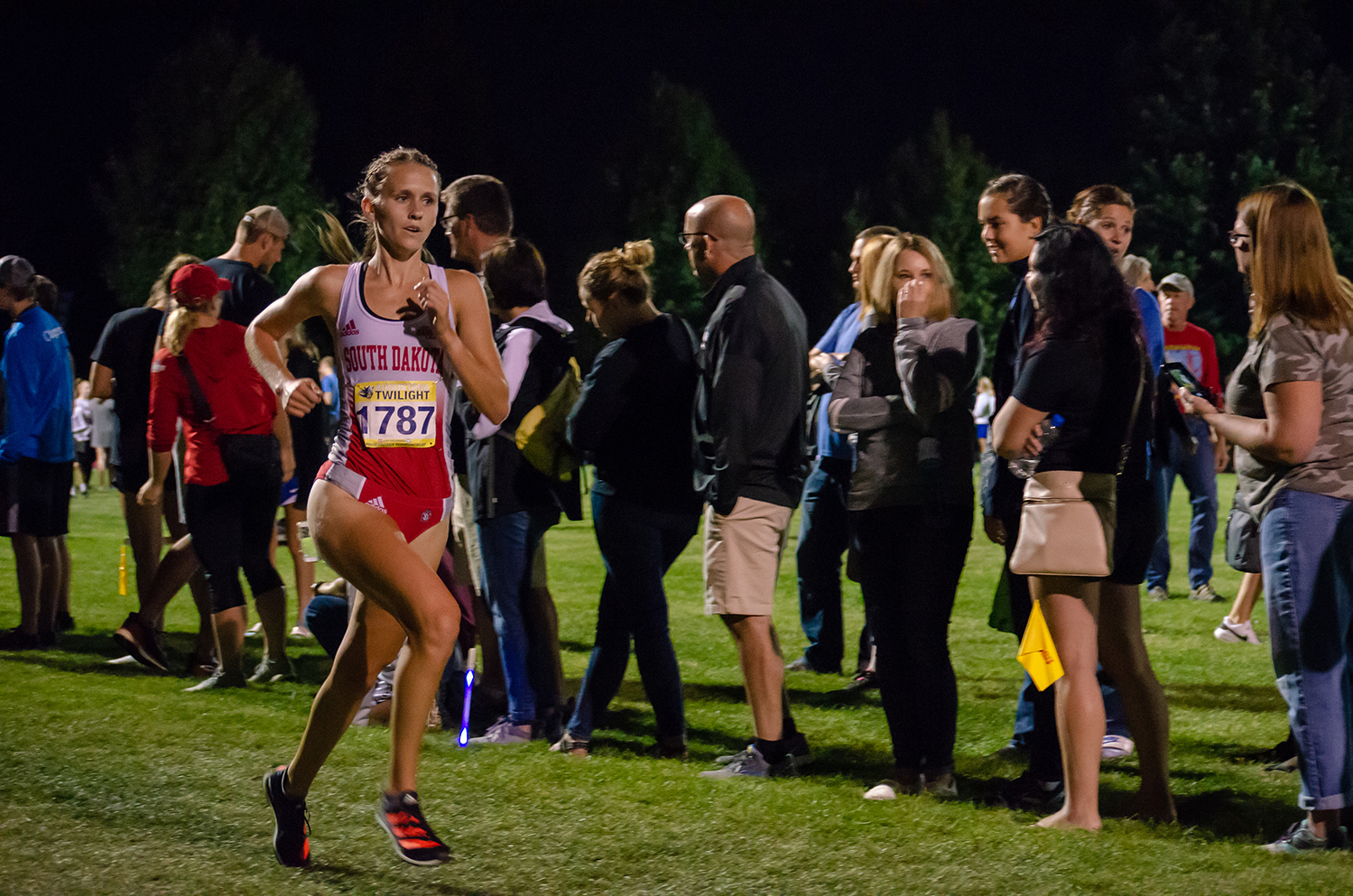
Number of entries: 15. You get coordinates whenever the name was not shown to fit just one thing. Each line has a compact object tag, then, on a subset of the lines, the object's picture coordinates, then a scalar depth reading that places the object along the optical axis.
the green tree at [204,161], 86.06
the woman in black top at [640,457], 11.11
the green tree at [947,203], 101.06
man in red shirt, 19.27
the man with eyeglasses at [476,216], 12.28
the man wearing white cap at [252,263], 14.67
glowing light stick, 11.61
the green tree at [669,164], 98.19
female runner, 7.98
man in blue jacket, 16.69
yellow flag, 8.73
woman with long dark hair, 8.55
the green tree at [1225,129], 86.94
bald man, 10.27
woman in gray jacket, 9.84
